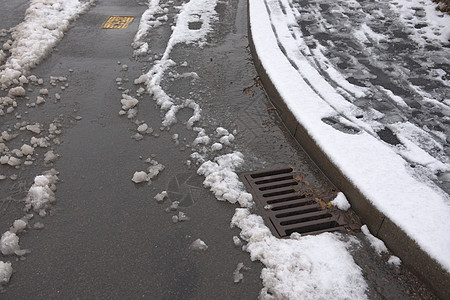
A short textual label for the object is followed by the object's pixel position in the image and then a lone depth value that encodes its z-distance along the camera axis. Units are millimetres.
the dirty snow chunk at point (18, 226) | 2994
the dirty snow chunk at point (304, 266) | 2561
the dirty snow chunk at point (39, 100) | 4520
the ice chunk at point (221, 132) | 4051
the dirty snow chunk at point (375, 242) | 2873
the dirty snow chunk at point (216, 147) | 3836
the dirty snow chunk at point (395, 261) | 2762
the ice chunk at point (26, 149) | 3734
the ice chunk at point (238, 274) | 2675
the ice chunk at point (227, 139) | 3912
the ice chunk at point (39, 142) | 3877
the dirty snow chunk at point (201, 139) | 3930
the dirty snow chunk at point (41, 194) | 3216
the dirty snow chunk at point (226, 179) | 3301
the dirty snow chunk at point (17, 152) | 3723
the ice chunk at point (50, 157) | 3691
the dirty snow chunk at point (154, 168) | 3557
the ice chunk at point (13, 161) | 3621
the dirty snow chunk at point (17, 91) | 4590
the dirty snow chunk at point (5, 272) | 2643
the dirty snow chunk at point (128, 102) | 4445
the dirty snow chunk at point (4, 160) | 3656
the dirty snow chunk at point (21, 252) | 2834
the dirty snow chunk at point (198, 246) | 2891
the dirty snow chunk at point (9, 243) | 2859
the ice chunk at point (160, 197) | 3304
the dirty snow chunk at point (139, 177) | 3484
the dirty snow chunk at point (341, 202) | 3238
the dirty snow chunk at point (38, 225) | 3047
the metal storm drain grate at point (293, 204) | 3127
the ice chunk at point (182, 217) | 3129
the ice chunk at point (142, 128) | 4090
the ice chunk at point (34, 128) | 4050
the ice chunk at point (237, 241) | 2926
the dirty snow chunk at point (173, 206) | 3229
